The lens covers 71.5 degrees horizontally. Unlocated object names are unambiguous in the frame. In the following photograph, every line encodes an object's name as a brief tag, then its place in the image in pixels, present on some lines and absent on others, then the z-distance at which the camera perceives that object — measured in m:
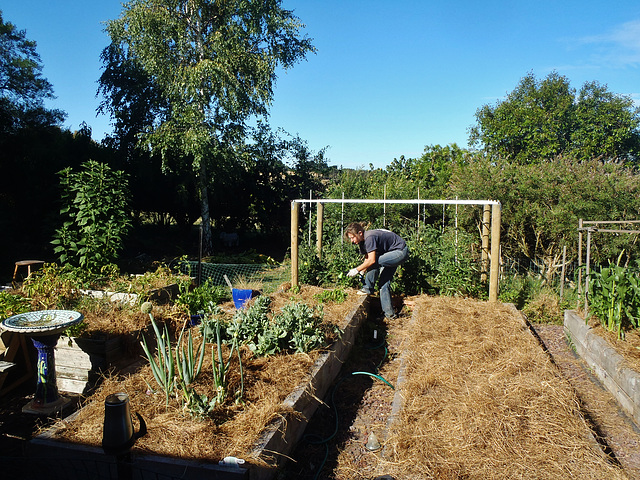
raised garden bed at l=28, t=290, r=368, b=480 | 2.36
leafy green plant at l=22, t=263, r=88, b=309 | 4.77
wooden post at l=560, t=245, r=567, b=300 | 7.26
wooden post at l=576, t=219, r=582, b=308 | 5.43
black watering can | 2.07
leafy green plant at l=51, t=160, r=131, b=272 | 6.24
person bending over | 6.13
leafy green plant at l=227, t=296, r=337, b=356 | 3.91
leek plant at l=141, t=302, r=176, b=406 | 2.97
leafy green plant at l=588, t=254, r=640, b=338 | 4.48
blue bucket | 6.43
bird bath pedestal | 3.44
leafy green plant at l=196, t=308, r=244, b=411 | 2.87
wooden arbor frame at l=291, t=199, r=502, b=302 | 6.18
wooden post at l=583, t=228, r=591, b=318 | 5.18
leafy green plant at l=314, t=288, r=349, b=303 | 6.13
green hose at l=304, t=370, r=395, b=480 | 3.14
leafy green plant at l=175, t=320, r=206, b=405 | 2.95
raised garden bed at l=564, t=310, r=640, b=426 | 3.71
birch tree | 11.48
